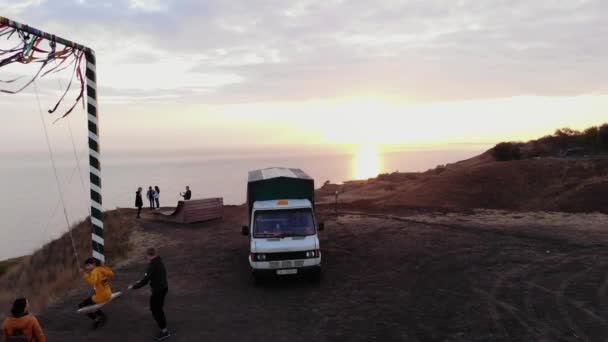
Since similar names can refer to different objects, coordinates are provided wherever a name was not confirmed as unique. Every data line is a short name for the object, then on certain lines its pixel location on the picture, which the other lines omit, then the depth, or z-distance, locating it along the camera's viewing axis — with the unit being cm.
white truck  1276
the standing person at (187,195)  3067
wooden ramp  2650
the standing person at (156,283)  910
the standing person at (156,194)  3223
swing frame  1155
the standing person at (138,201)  2878
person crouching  938
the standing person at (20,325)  676
